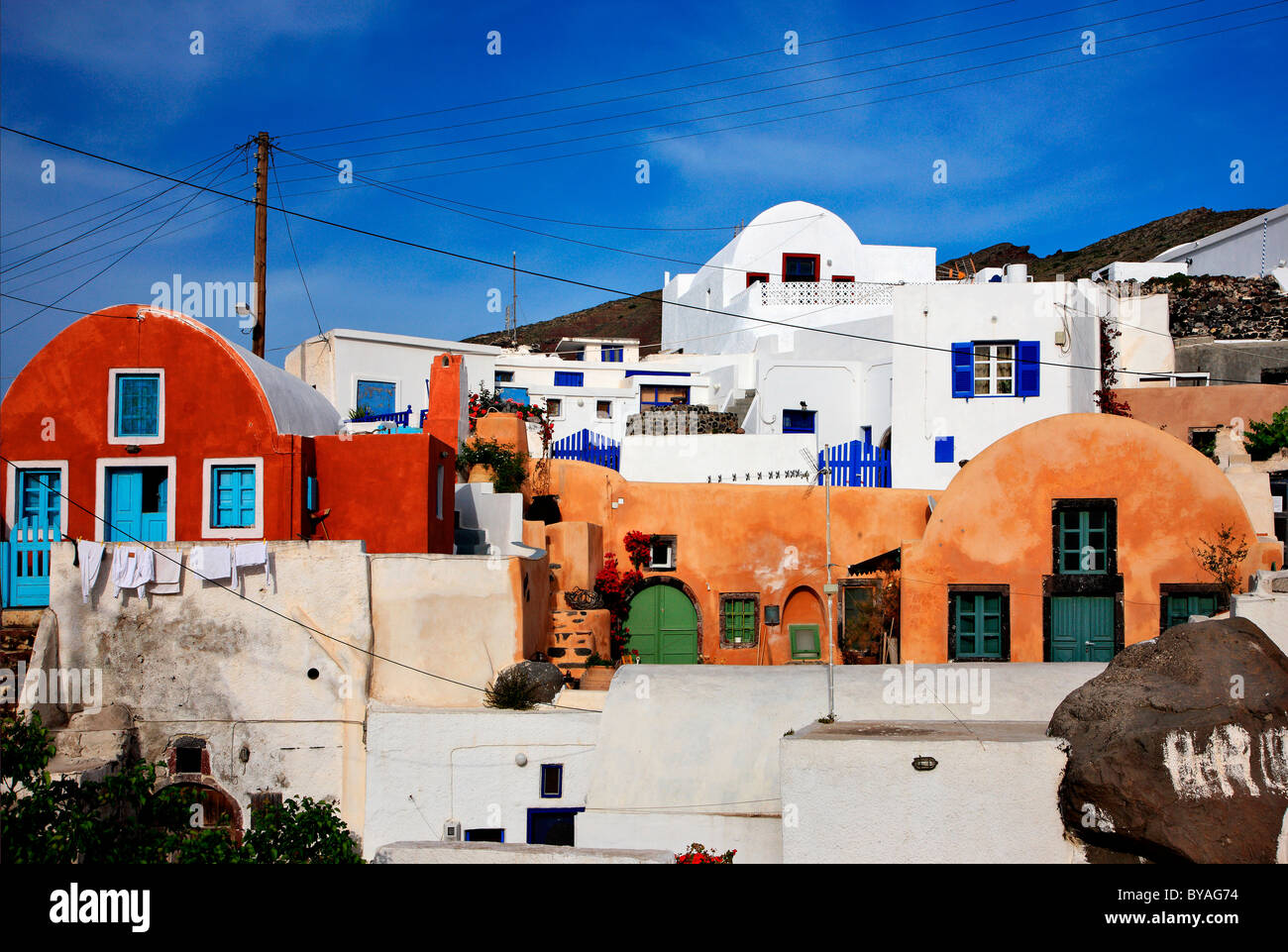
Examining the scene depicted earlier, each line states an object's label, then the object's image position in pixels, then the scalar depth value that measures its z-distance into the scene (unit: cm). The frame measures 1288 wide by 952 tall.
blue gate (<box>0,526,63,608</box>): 1792
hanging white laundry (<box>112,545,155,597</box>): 1662
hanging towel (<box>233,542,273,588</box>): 1647
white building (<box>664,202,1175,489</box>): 2527
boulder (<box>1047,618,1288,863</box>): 1052
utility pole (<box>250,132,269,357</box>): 2391
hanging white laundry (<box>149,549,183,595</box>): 1670
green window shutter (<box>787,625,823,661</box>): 2253
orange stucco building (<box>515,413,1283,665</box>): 1964
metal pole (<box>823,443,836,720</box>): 1692
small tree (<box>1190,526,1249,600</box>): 1917
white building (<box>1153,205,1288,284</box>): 3350
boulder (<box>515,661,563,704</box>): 1659
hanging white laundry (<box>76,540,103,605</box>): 1664
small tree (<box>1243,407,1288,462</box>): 2467
